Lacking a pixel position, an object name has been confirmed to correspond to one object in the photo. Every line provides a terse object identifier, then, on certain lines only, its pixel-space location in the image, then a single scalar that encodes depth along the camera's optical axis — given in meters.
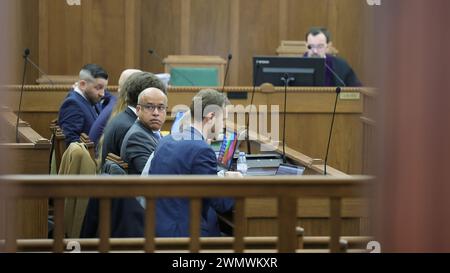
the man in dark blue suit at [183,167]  7.65
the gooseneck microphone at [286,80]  13.73
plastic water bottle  9.98
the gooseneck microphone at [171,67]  17.64
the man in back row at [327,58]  16.38
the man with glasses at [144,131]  8.88
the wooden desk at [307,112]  14.62
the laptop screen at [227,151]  10.24
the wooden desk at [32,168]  9.48
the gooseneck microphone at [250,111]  11.83
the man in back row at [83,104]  12.14
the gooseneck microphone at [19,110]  11.56
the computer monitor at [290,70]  15.22
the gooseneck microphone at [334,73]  15.17
